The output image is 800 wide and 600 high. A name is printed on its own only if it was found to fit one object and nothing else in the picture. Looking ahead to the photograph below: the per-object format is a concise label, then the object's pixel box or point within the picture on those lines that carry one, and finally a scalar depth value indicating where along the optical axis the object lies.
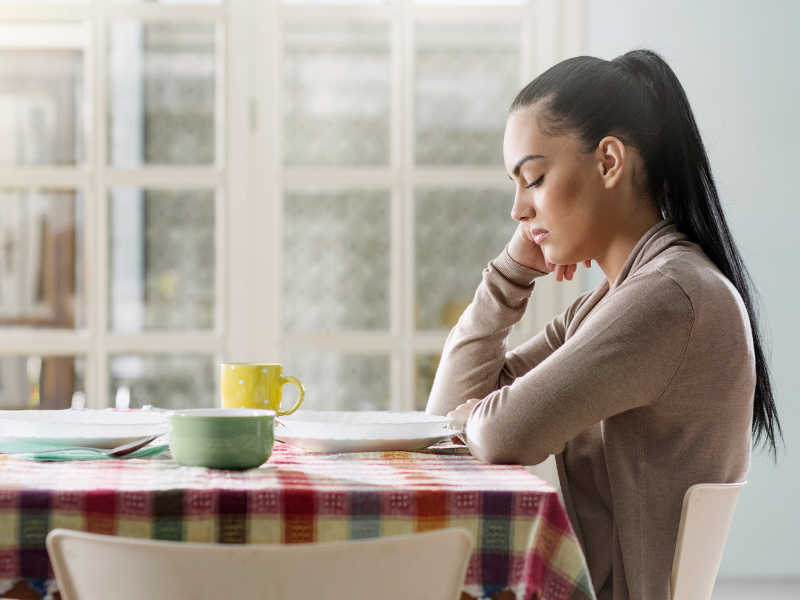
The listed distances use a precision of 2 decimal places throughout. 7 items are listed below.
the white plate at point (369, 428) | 2.60
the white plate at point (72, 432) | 2.55
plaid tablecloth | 2.34
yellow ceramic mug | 2.74
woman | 2.56
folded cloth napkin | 2.51
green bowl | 2.45
